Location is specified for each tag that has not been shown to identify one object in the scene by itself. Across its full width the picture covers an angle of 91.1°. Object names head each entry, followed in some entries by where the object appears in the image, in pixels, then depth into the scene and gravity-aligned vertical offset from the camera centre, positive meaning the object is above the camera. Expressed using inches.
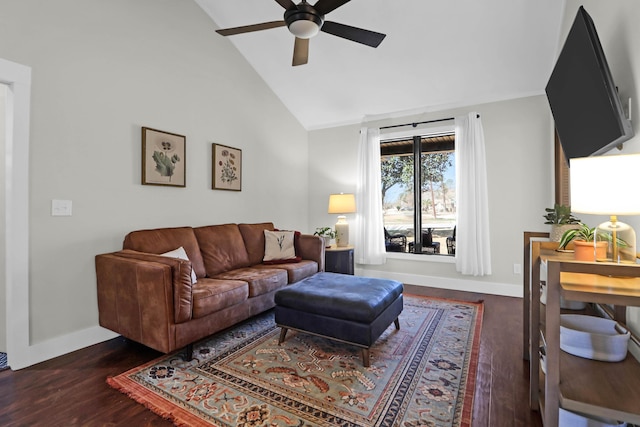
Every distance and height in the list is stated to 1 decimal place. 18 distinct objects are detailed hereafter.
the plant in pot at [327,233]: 177.6 -9.6
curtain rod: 165.3 +51.6
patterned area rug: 64.3 -40.2
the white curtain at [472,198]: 154.4 +9.0
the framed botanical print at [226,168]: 144.0 +23.7
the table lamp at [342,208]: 178.1 +5.1
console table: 43.6 -25.4
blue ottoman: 84.3 -26.3
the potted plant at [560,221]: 77.3 -1.3
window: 172.6 +14.0
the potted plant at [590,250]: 53.3 -5.9
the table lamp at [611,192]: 44.5 +3.6
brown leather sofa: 83.5 -21.8
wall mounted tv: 57.7 +25.4
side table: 169.5 -23.3
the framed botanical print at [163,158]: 115.8 +23.2
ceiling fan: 82.7 +54.8
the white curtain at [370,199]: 181.8 +10.5
